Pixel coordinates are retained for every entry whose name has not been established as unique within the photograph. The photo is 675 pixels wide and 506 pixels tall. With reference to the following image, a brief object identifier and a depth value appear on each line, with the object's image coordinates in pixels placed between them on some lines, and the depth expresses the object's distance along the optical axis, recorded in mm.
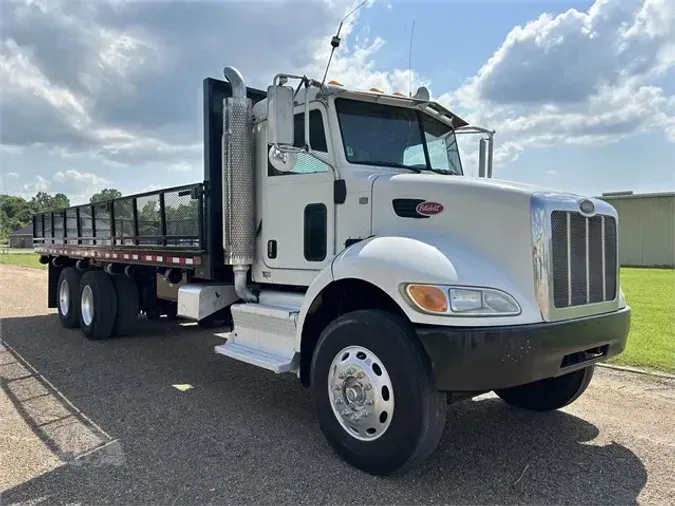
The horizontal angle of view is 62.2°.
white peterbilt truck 3377
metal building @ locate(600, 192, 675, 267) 27688
